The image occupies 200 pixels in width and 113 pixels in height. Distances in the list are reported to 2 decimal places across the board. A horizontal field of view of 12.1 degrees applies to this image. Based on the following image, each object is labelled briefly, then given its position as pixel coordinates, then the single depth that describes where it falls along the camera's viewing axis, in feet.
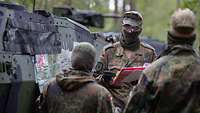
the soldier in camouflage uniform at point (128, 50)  37.72
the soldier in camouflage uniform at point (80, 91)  28.11
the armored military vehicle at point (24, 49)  33.31
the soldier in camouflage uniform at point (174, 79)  24.69
